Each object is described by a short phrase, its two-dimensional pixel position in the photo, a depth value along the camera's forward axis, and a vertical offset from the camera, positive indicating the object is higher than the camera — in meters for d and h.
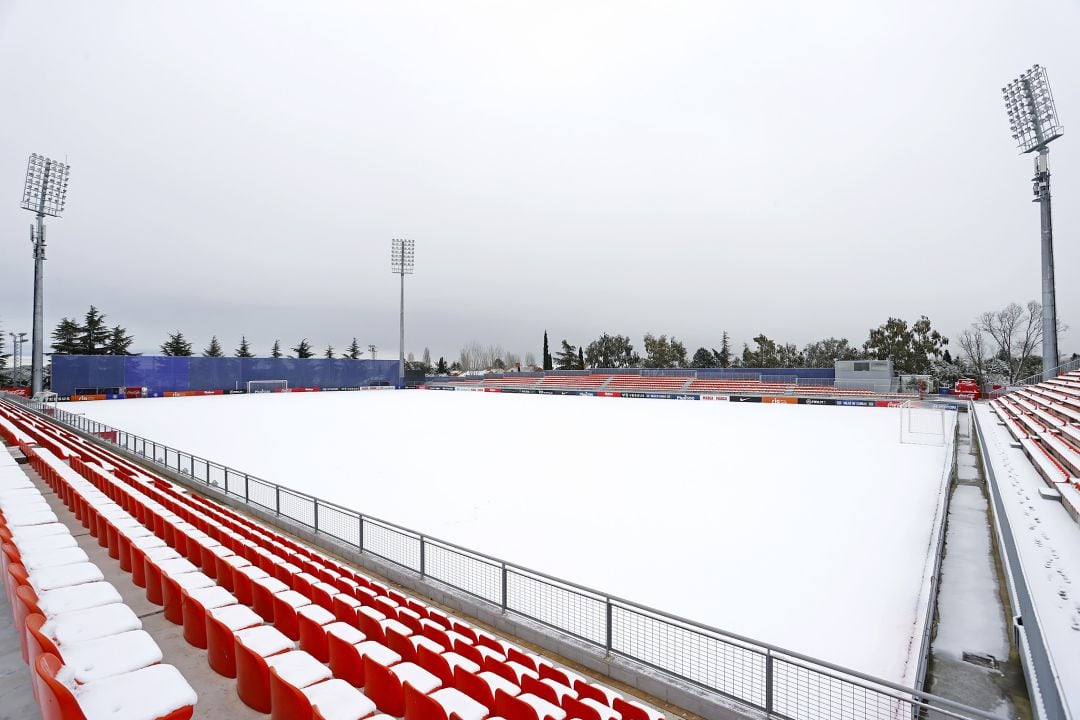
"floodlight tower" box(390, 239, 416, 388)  57.87 +12.95
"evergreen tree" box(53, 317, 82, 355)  59.75 +4.05
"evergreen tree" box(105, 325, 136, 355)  62.30 +3.53
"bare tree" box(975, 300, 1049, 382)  48.50 +3.76
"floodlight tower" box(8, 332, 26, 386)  54.24 +1.68
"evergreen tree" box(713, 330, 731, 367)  75.06 +2.36
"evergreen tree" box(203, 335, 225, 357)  77.31 +3.61
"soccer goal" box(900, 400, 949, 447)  19.77 -2.35
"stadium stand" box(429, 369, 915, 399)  41.59 -1.00
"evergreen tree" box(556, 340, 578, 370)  88.19 +2.55
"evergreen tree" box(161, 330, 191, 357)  70.06 +3.54
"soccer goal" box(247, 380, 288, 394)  49.38 -1.21
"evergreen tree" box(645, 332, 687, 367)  79.39 +3.10
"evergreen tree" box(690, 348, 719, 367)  72.75 +1.99
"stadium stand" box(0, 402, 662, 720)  2.62 -1.73
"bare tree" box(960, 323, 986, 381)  55.19 +2.53
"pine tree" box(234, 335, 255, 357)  80.75 +3.64
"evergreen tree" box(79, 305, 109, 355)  60.38 +4.41
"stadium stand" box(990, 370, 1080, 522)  9.59 -1.53
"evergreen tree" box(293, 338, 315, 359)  82.38 +3.58
